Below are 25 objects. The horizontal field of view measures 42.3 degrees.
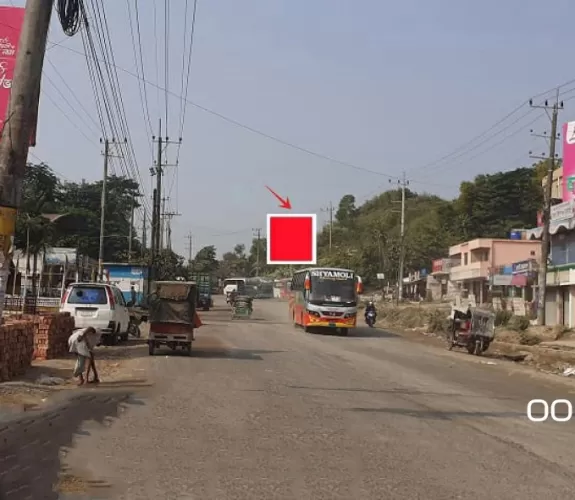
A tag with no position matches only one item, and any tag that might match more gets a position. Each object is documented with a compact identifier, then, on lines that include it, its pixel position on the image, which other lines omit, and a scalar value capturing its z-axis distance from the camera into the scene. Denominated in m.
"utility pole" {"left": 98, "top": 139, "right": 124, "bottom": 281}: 42.38
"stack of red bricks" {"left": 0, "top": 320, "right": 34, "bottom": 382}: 13.15
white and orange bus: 33.12
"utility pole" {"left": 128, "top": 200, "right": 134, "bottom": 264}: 57.90
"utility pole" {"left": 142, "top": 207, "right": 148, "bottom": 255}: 71.88
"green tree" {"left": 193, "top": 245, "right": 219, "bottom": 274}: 85.70
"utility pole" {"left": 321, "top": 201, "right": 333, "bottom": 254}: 91.11
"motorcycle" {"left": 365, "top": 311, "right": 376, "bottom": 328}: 41.19
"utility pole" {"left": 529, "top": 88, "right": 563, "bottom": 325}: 39.03
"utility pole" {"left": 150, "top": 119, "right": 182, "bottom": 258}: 46.47
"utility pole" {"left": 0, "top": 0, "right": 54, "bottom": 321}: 8.61
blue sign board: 40.94
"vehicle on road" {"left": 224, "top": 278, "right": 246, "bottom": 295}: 79.91
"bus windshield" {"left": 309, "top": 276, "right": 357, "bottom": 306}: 33.19
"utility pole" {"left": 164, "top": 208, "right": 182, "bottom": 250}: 80.89
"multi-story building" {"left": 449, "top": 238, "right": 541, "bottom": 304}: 65.75
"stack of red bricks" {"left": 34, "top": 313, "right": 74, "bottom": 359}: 17.27
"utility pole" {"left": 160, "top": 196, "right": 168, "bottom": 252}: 78.94
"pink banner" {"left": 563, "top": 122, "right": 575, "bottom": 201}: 40.28
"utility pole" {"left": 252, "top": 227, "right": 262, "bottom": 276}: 104.85
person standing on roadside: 13.55
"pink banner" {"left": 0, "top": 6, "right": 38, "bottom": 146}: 13.76
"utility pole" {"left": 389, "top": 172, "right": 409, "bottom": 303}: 69.94
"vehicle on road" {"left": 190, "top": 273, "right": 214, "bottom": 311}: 58.41
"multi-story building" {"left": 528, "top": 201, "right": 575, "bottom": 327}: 40.19
